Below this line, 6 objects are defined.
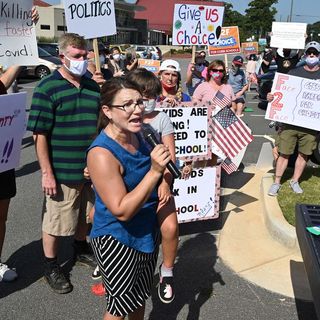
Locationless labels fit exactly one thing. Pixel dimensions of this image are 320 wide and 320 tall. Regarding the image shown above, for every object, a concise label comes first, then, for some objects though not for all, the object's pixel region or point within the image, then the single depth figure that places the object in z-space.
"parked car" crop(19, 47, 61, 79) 15.79
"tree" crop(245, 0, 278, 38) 56.37
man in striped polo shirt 2.55
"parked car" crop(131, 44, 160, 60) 19.79
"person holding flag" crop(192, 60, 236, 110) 4.71
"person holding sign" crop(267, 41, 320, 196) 4.29
